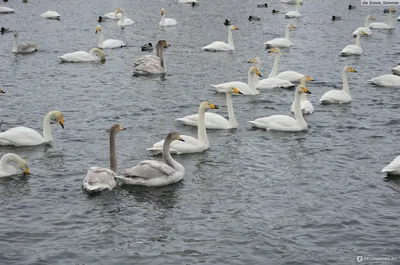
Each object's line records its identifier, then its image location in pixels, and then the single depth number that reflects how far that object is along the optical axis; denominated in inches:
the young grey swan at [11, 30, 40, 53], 1342.3
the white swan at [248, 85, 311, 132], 860.0
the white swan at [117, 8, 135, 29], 1707.7
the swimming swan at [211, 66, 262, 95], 1019.9
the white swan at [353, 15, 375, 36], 1577.6
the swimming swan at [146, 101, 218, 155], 758.5
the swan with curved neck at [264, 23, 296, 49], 1418.6
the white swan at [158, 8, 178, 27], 1697.8
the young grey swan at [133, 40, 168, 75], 1184.8
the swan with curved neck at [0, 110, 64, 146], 780.0
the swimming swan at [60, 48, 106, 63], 1273.4
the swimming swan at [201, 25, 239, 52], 1401.3
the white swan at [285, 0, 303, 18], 1855.3
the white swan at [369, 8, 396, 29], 1690.5
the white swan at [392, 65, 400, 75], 1172.2
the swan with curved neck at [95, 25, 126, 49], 1408.7
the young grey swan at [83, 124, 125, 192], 640.4
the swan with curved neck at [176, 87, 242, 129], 860.0
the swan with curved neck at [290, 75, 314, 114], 931.3
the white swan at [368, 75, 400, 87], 1089.4
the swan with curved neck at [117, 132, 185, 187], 661.9
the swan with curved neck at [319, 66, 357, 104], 985.5
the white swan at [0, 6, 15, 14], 1876.7
